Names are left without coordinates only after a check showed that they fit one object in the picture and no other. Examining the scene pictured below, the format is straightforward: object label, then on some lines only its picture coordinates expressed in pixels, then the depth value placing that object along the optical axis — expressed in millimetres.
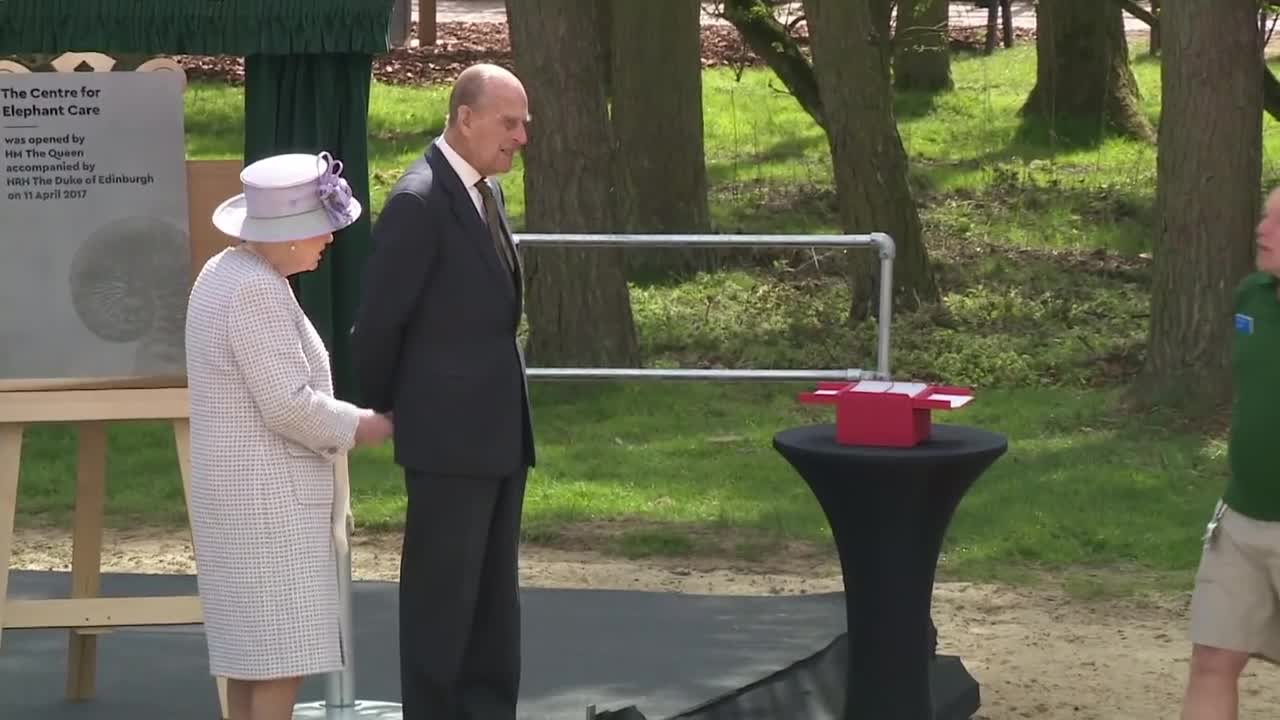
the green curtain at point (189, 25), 12383
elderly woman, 10344
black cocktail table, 11594
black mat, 13562
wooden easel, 12711
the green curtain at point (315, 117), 12805
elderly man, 11523
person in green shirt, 10922
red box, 11656
